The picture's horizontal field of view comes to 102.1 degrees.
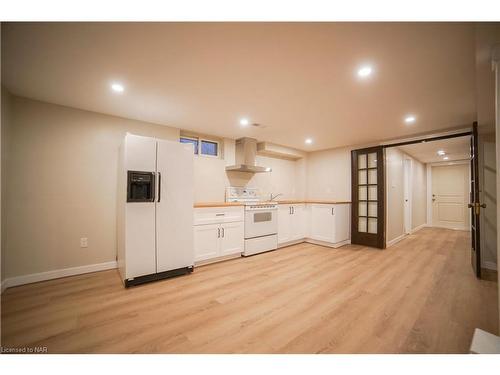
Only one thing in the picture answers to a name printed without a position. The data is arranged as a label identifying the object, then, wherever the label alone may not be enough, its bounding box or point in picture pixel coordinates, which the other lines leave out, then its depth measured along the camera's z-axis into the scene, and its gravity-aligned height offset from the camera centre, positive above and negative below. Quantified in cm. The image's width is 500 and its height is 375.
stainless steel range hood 418 +76
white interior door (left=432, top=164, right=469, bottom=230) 621 -13
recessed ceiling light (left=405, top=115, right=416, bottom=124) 303 +112
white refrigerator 243 -25
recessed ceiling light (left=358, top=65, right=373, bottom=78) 184 +113
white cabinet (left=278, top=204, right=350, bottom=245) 420 -68
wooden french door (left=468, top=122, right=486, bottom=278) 253 -15
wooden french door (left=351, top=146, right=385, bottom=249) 416 -13
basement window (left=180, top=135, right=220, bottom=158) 389 +91
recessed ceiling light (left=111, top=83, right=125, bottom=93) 218 +114
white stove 358 -64
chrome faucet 504 -13
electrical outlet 280 -73
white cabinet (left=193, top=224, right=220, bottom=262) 298 -77
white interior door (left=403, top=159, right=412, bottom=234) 553 -9
